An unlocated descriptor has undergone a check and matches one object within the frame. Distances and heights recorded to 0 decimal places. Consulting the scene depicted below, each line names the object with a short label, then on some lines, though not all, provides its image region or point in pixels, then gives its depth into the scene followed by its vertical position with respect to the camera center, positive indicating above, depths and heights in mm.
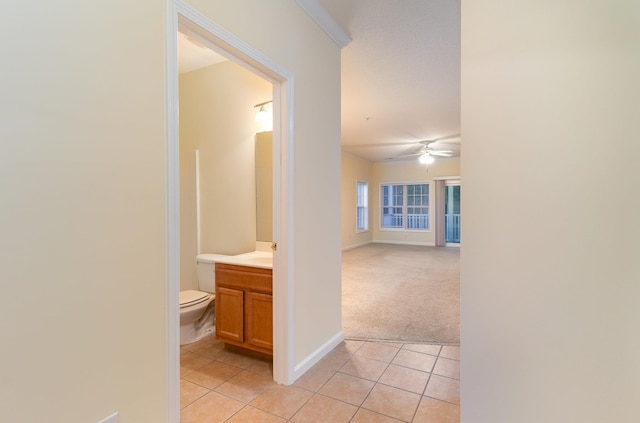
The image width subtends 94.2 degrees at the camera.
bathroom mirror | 2930 +209
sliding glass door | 8844 -163
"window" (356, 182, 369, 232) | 8898 +29
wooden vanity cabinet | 2258 -788
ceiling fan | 6819 +1406
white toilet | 2593 -862
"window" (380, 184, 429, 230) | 9148 +23
